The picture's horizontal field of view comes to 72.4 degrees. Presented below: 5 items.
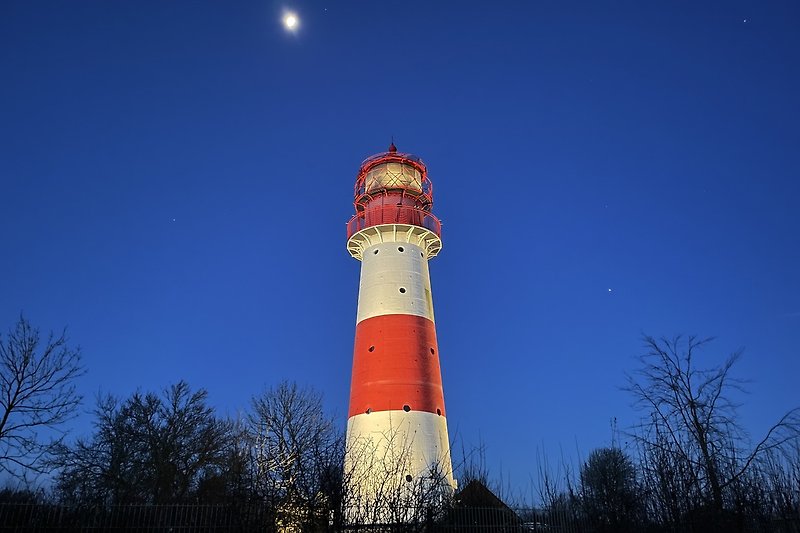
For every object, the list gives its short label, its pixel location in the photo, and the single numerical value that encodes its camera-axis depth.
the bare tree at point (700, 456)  15.39
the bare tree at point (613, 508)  16.08
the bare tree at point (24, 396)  18.94
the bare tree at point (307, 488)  13.38
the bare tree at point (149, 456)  28.73
